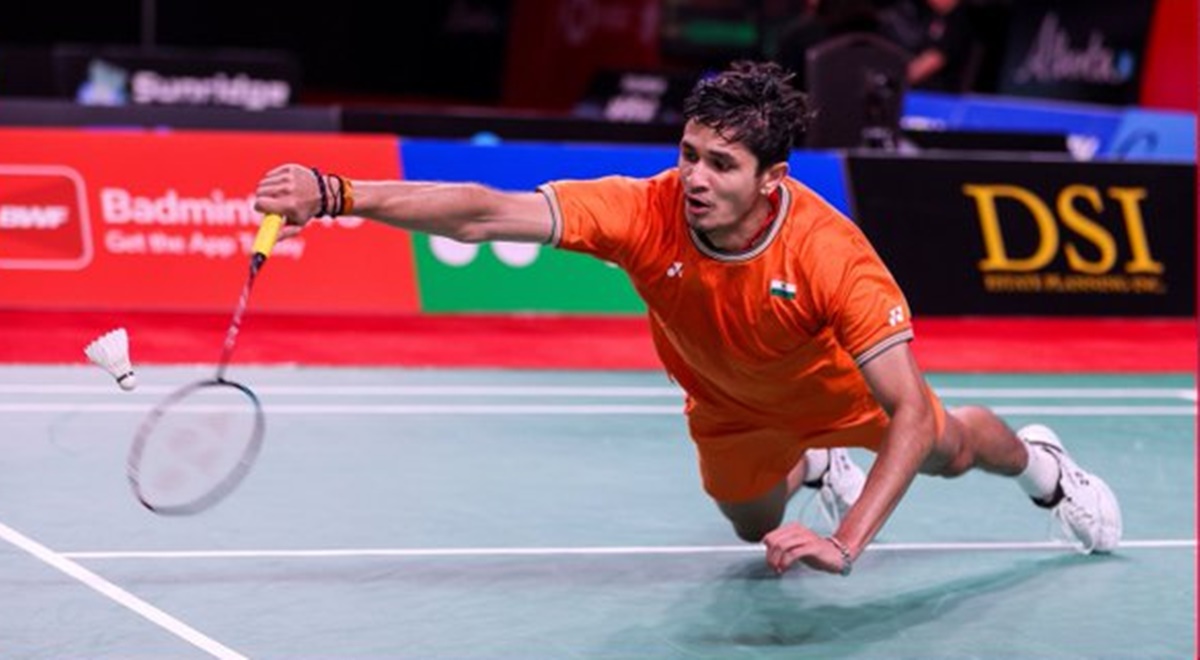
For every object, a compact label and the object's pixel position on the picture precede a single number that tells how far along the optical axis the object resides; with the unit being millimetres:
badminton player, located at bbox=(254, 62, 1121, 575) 4859
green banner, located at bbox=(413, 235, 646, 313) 10648
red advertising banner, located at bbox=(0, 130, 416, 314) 10211
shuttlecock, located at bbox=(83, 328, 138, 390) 4797
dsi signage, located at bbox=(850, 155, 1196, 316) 11047
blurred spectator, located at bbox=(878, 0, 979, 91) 15070
